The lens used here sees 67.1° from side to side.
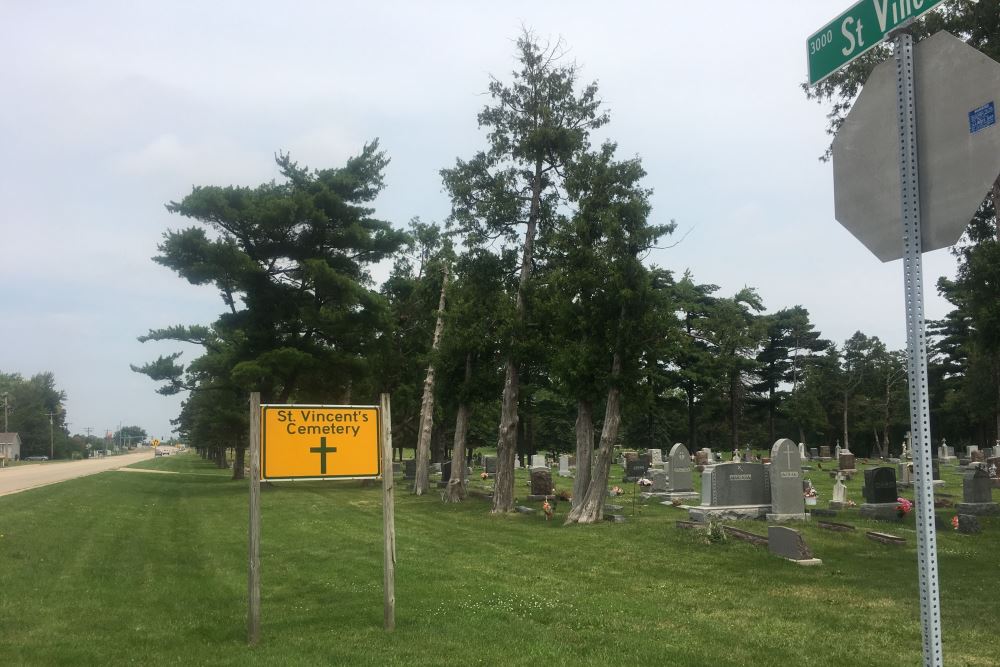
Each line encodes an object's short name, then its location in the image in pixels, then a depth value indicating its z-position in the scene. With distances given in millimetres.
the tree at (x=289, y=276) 31688
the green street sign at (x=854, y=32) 3418
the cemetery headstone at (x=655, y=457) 39462
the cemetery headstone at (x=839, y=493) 20719
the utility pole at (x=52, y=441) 116625
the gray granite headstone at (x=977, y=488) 18406
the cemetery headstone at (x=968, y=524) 15500
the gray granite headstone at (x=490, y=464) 40028
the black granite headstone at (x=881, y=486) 18797
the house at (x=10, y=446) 102625
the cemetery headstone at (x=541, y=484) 24984
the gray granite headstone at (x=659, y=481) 28328
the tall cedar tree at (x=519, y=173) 22297
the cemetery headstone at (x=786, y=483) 18750
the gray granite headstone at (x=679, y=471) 26750
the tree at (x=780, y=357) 63156
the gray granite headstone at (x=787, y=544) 12016
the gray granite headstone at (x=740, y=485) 19000
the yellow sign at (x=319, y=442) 7637
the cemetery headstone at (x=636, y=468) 26455
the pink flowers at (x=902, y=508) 18172
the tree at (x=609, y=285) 18219
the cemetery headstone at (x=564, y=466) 42184
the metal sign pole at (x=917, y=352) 3006
